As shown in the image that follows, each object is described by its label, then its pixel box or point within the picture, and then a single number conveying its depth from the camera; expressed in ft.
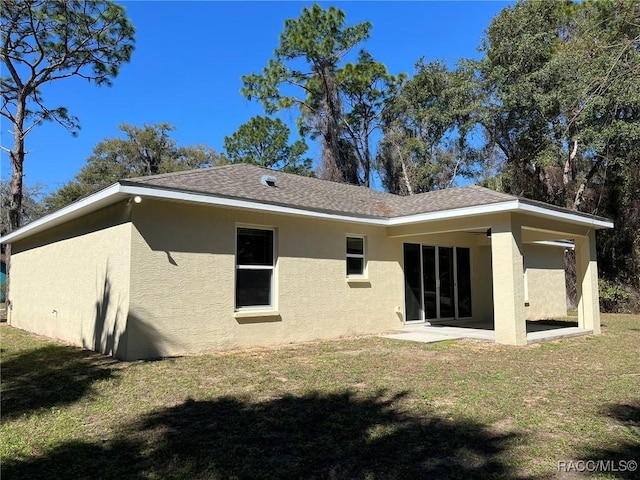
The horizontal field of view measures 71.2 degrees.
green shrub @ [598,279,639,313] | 63.26
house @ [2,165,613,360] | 26.73
